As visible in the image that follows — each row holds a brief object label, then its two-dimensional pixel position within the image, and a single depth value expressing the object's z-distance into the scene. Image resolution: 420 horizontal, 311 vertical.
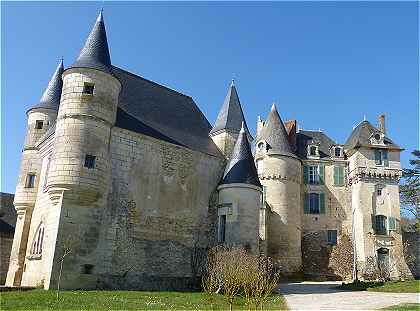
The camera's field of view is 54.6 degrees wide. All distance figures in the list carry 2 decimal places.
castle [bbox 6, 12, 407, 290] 17.70
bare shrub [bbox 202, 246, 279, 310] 10.09
